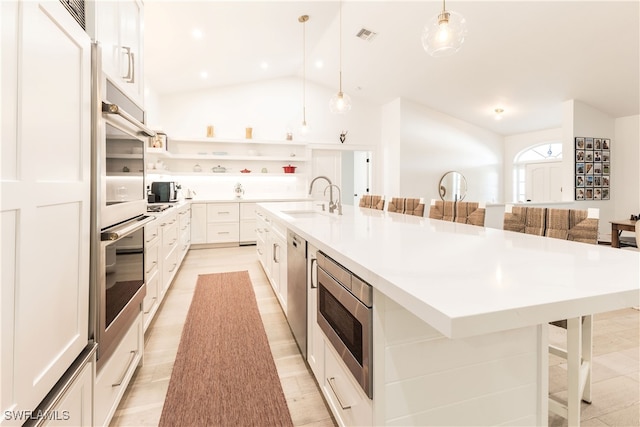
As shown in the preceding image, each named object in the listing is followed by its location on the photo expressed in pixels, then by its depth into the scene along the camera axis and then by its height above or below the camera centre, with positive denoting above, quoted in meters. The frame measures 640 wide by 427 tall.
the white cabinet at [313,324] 1.52 -0.59
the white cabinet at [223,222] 5.75 -0.21
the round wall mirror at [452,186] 7.01 +0.62
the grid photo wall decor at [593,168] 5.63 +0.87
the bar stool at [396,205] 3.72 +0.09
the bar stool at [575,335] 1.25 -0.53
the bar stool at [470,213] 2.41 +0.00
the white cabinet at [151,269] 2.07 -0.43
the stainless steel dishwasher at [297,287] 1.78 -0.47
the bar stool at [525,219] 1.77 -0.03
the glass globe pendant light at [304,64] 4.44 +2.81
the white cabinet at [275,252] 2.41 -0.38
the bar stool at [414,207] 3.37 +0.07
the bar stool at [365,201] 4.54 +0.17
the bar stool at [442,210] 2.76 +0.03
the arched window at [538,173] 6.96 +0.97
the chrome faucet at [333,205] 2.98 +0.07
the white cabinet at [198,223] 5.64 -0.23
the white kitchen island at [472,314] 0.66 -0.21
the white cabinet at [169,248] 2.80 -0.39
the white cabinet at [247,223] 5.91 -0.23
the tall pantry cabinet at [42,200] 0.73 +0.03
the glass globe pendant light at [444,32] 2.10 +1.27
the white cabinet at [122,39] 1.25 +0.79
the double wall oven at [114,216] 1.19 -0.03
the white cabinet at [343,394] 0.99 -0.68
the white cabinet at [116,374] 1.23 -0.76
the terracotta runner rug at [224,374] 1.47 -0.95
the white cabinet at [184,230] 4.14 -0.29
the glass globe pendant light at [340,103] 3.68 +1.32
